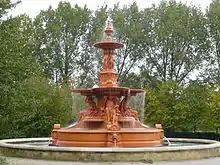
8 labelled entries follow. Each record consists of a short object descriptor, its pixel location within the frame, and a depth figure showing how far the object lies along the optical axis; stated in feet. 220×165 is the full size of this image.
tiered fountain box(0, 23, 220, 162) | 46.83
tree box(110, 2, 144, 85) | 142.29
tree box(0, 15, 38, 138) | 53.01
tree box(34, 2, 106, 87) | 146.30
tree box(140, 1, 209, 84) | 138.41
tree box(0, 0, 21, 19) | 51.64
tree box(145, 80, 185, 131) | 124.26
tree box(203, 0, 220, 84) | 136.98
